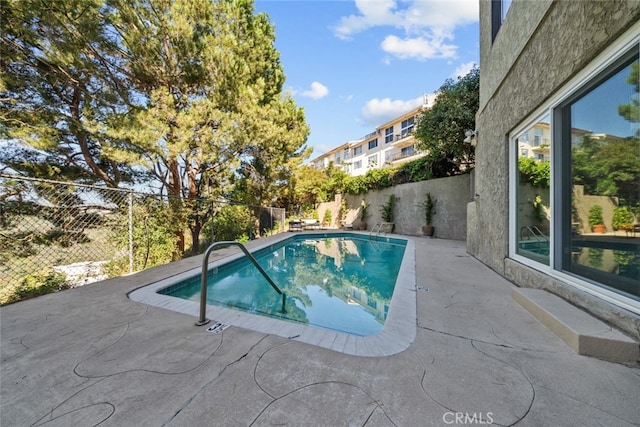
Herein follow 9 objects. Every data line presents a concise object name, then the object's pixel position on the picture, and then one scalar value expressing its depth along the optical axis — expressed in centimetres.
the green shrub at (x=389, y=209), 1249
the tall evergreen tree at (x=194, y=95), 664
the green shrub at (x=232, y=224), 1120
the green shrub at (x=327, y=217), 1633
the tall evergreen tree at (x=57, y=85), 552
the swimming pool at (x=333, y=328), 211
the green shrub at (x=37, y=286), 375
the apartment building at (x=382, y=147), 2398
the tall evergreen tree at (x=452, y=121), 870
